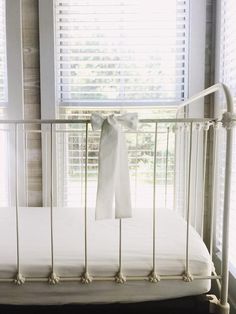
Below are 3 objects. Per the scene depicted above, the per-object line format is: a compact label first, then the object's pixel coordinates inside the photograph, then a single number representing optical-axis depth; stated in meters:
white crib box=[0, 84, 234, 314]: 1.09
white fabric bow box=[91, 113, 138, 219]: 1.08
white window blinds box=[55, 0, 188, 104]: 1.89
